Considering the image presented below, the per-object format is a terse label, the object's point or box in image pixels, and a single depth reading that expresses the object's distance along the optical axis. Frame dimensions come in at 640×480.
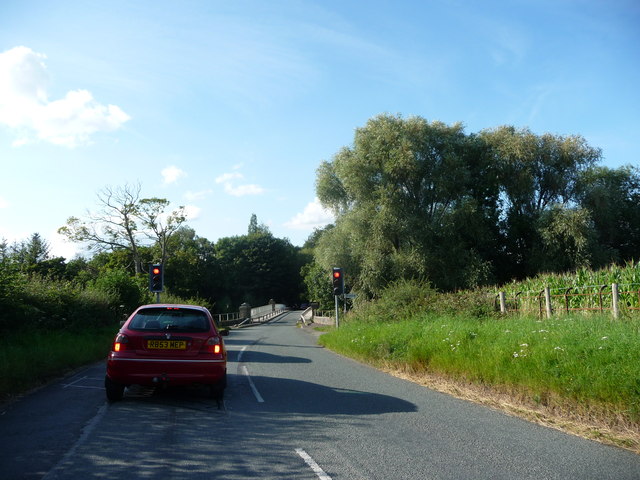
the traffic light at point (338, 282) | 23.64
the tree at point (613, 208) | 32.00
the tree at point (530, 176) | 32.78
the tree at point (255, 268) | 99.44
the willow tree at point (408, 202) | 30.77
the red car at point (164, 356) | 8.01
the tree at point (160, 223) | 45.81
